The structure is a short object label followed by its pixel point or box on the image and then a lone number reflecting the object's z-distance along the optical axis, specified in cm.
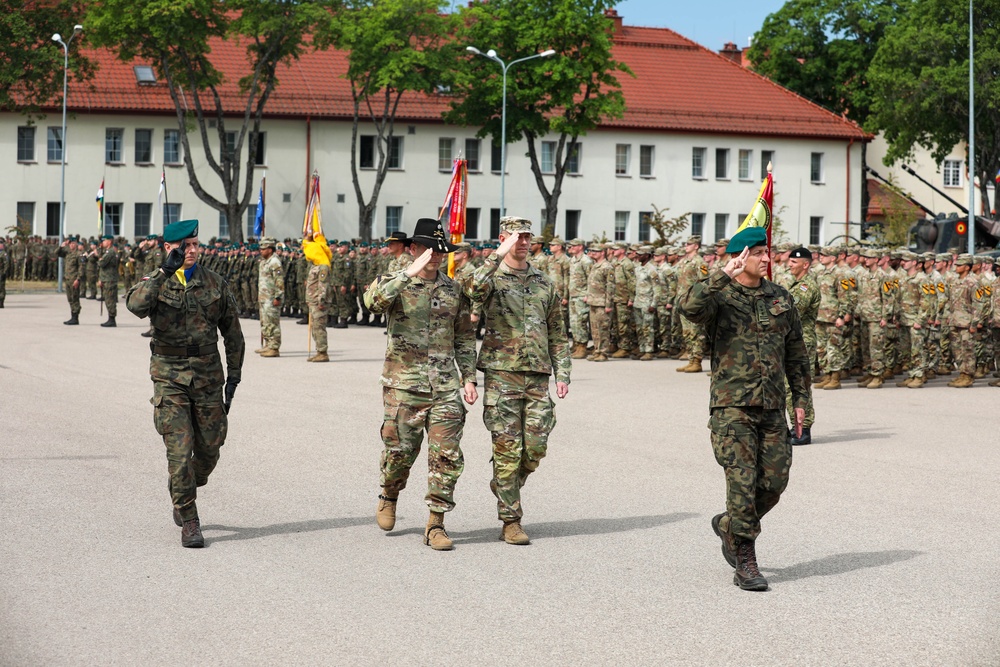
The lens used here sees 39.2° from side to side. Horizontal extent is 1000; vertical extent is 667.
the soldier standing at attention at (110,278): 3009
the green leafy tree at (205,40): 4725
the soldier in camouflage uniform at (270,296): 2314
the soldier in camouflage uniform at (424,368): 880
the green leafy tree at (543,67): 5322
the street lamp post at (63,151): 5036
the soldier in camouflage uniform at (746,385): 778
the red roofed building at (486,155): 5912
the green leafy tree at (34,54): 5344
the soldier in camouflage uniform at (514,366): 891
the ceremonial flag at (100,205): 4862
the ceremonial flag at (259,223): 3759
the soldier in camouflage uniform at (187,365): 870
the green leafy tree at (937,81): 5359
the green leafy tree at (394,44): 5128
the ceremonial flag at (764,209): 1032
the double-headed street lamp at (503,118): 4507
